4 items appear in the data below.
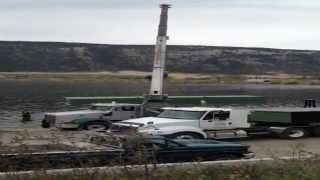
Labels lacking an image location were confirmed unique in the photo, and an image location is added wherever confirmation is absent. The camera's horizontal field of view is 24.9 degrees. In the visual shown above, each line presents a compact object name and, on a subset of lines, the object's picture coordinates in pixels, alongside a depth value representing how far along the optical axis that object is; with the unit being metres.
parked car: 15.56
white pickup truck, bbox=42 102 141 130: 35.25
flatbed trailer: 28.59
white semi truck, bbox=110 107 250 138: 25.95
